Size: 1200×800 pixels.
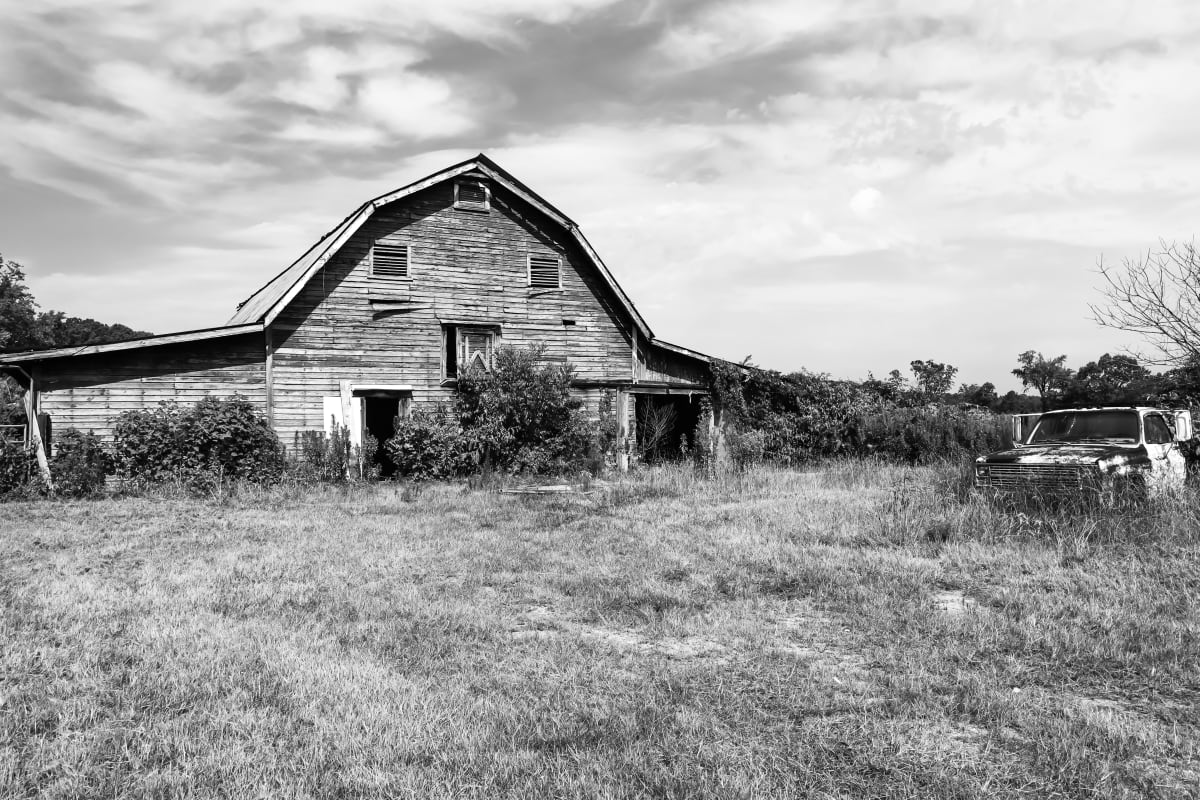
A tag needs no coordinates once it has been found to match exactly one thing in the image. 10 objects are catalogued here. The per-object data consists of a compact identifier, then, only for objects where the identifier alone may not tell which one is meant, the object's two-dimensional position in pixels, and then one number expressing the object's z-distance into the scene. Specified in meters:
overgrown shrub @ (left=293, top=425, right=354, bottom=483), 17.52
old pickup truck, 10.39
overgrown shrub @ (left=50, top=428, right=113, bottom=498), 15.22
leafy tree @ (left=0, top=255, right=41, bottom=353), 51.50
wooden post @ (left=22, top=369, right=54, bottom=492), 15.38
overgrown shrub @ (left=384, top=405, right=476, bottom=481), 18.48
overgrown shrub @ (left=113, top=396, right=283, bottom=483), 15.84
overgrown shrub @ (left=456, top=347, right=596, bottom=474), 19.00
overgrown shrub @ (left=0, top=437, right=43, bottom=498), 14.88
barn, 16.59
